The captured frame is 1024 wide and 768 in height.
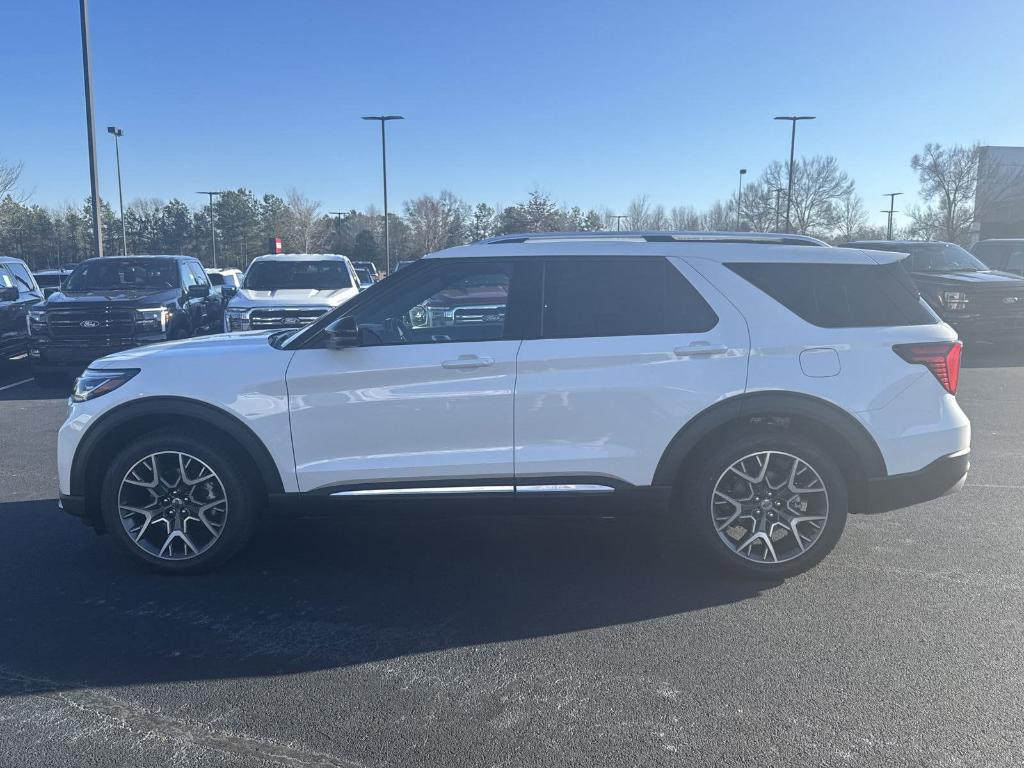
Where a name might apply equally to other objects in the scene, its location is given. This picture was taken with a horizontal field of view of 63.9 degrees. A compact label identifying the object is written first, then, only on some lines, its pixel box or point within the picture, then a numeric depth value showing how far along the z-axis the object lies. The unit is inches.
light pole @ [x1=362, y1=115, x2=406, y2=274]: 1267.2
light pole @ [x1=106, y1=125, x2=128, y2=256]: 1635.1
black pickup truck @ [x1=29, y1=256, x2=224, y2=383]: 429.4
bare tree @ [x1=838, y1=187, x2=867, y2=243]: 2187.5
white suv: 168.6
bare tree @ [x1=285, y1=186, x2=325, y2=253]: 2448.3
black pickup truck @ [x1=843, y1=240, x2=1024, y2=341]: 533.0
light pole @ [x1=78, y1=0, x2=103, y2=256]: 622.2
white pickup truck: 465.4
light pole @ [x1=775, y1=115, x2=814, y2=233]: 1299.2
